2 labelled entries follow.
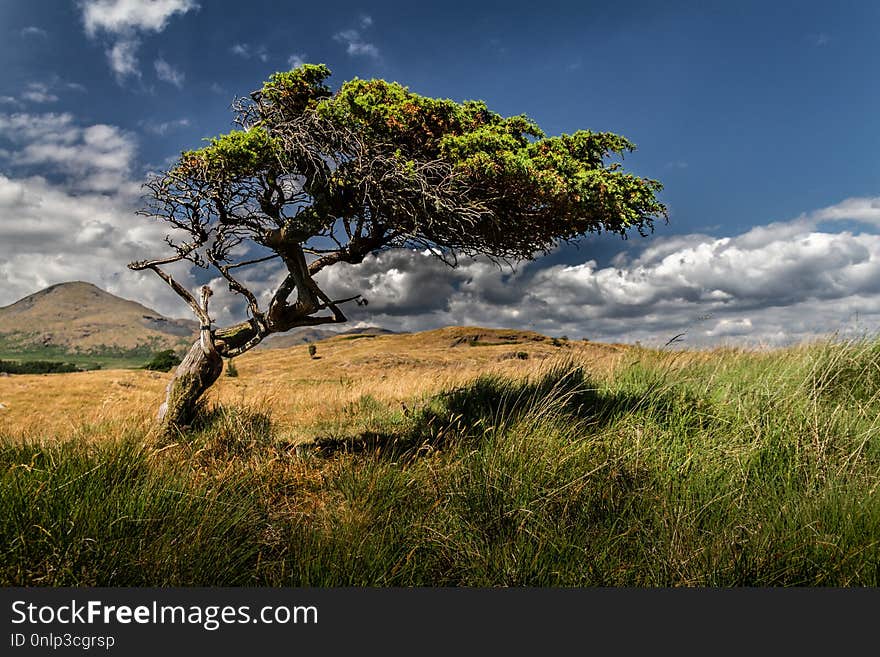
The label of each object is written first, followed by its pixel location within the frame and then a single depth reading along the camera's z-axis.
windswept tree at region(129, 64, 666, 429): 7.78
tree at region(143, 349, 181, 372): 48.41
